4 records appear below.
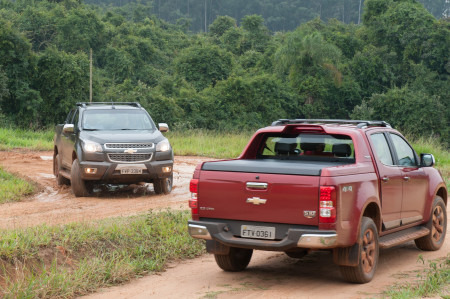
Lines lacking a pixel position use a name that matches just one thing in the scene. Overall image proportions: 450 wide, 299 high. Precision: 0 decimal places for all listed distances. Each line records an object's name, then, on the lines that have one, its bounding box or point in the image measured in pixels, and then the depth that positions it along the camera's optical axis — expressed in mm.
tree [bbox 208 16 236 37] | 82438
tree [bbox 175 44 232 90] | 57438
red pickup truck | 7039
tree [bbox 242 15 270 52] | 72562
